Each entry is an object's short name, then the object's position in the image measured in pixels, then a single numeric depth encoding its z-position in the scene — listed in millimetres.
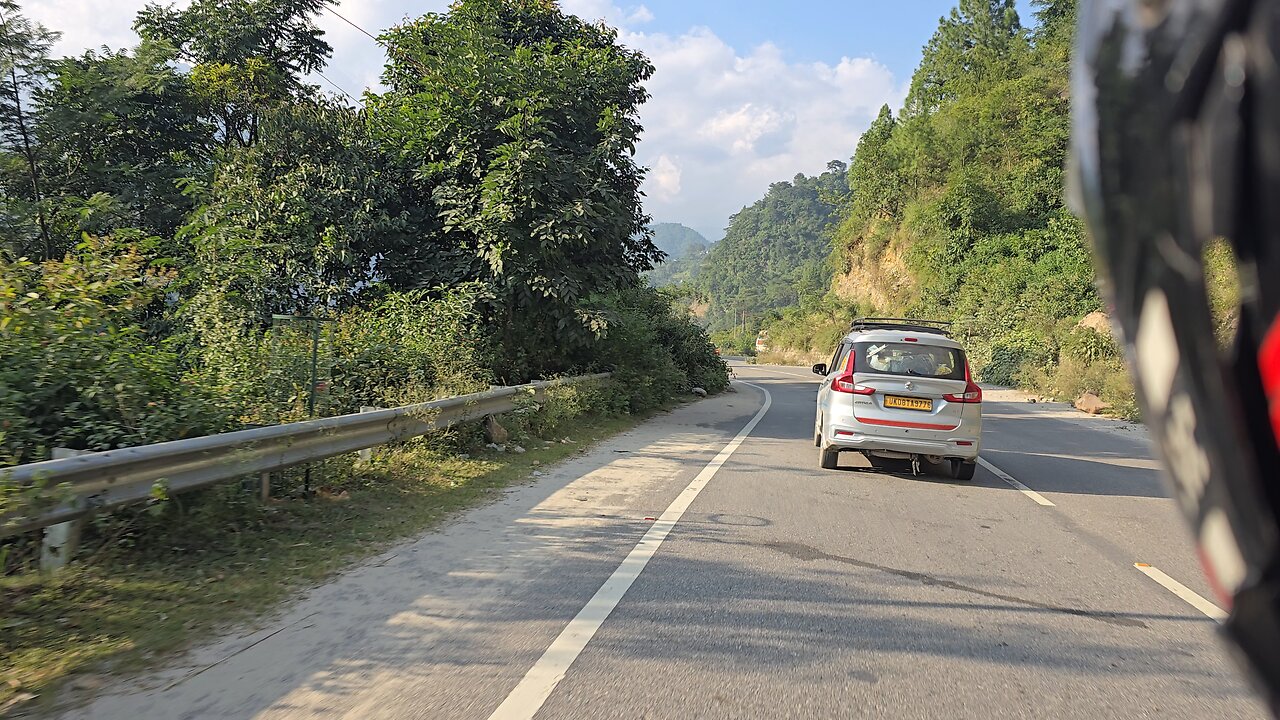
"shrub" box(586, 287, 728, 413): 16562
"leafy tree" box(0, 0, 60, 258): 15047
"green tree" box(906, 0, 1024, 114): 60656
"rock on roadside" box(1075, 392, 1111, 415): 20498
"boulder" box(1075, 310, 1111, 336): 26731
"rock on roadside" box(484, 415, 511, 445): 10555
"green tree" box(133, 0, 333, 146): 18938
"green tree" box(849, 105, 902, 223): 58719
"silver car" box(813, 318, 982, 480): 9188
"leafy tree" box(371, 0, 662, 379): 12547
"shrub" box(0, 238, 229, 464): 5375
